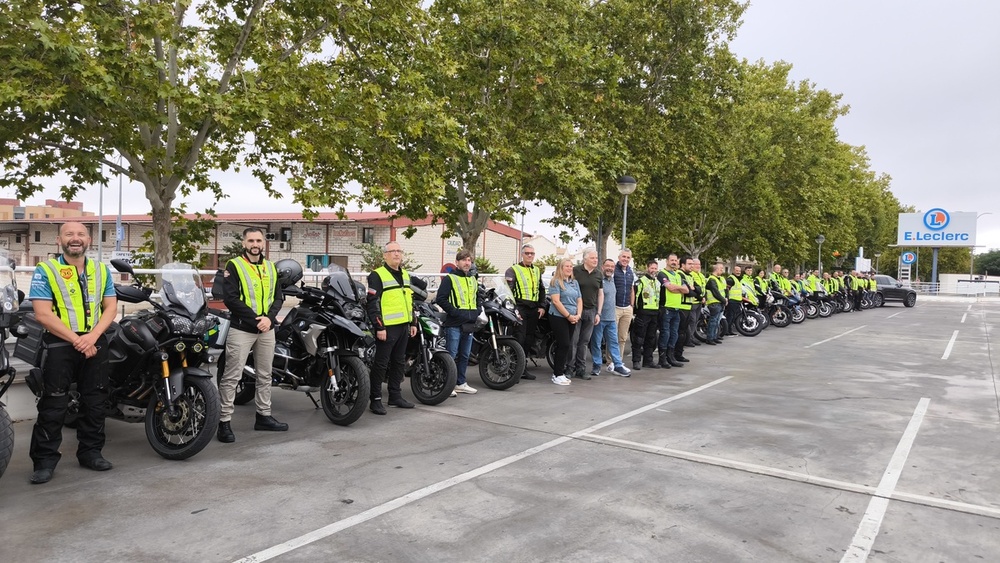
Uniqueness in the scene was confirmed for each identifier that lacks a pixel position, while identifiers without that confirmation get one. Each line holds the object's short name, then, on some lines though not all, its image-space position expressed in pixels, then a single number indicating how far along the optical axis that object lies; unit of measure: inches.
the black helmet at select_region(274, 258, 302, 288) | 261.1
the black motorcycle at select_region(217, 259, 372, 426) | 262.4
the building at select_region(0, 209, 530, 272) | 1512.4
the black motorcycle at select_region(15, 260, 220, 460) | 211.2
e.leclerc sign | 2476.6
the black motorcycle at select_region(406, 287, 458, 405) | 302.2
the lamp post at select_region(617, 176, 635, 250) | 590.5
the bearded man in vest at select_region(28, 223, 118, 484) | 190.9
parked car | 1368.1
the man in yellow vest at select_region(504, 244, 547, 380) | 390.9
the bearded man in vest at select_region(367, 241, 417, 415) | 281.3
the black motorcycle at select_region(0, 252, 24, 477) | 173.0
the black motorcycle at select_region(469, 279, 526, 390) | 348.5
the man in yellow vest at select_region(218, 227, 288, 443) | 236.2
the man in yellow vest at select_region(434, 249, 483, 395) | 326.0
